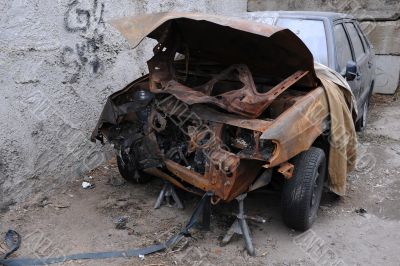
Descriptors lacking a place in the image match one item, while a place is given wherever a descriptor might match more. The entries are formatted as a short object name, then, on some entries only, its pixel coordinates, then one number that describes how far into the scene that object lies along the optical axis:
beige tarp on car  3.79
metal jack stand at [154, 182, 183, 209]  4.03
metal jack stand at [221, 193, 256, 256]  3.37
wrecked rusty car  3.18
